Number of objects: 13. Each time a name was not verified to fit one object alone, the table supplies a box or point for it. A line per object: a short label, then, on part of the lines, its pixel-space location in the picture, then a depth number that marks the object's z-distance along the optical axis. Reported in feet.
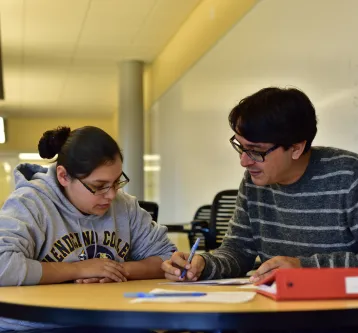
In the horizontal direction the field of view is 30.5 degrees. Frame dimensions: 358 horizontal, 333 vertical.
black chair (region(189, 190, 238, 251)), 13.76
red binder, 4.19
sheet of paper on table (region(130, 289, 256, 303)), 4.07
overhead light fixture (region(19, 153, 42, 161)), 44.84
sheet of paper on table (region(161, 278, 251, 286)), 5.40
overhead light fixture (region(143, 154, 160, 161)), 28.91
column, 28.91
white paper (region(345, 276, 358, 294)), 4.30
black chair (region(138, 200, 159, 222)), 9.28
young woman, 5.77
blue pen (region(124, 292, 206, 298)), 4.34
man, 5.97
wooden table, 3.58
